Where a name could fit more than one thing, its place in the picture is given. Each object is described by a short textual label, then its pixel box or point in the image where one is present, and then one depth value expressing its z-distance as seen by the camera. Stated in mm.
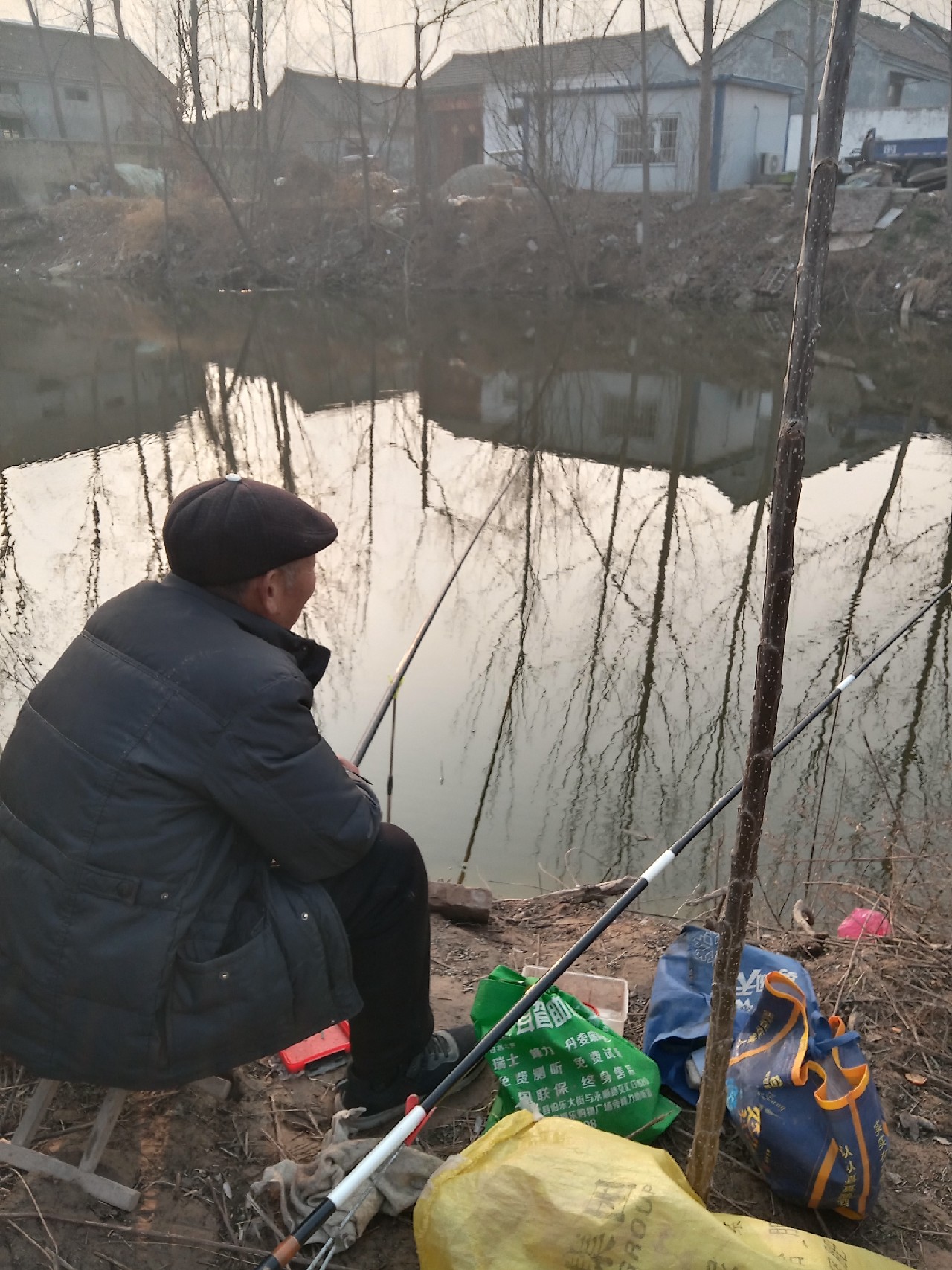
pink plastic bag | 2881
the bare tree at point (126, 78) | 31672
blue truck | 21766
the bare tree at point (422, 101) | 24266
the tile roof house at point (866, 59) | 27406
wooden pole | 1195
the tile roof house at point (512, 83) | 25922
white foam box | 2449
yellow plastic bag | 1372
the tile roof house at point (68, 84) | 41656
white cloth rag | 1761
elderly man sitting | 1597
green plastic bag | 1959
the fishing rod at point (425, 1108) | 1393
